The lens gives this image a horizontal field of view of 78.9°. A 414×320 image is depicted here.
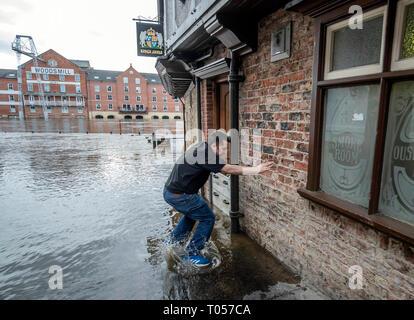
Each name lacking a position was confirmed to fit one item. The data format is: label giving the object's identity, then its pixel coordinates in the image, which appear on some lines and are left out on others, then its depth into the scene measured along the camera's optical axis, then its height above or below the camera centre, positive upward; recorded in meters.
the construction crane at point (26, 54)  52.56 +13.92
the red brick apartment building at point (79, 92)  55.53 +6.80
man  3.00 -0.75
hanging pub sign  10.85 +3.53
